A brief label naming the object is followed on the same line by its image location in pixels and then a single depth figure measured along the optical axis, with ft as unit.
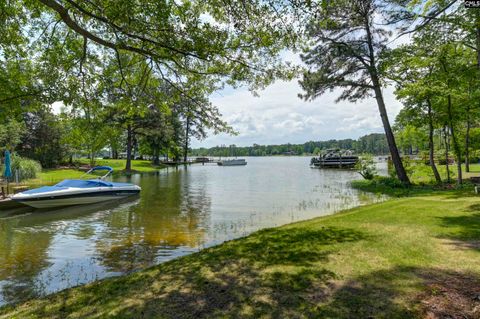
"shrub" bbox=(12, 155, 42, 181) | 72.43
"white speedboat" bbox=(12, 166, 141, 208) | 45.68
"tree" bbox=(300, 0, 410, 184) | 56.13
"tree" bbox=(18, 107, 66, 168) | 112.88
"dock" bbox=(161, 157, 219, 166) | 200.23
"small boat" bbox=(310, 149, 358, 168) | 161.13
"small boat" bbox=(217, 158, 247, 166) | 217.97
